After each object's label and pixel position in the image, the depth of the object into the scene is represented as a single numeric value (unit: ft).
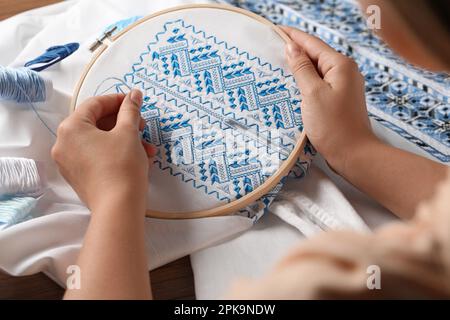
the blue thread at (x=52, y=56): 2.87
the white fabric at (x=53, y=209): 2.35
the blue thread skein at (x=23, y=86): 2.59
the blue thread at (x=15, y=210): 2.36
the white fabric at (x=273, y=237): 2.39
